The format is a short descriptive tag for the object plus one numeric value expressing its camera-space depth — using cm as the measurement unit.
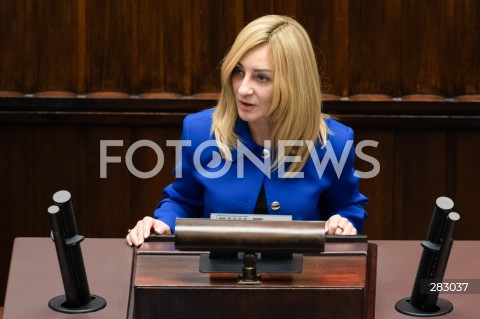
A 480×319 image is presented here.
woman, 520
